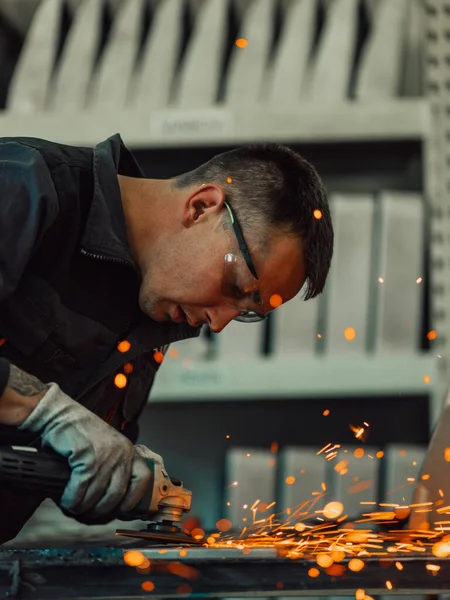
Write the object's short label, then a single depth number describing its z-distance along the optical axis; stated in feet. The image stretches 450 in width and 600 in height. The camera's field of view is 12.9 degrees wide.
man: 7.85
